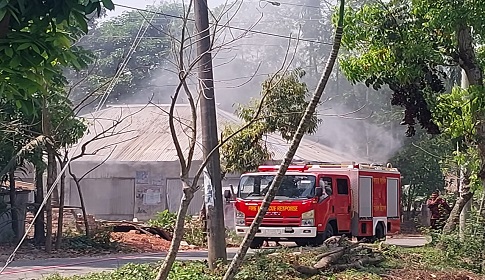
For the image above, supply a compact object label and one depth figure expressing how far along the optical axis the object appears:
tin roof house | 34.06
